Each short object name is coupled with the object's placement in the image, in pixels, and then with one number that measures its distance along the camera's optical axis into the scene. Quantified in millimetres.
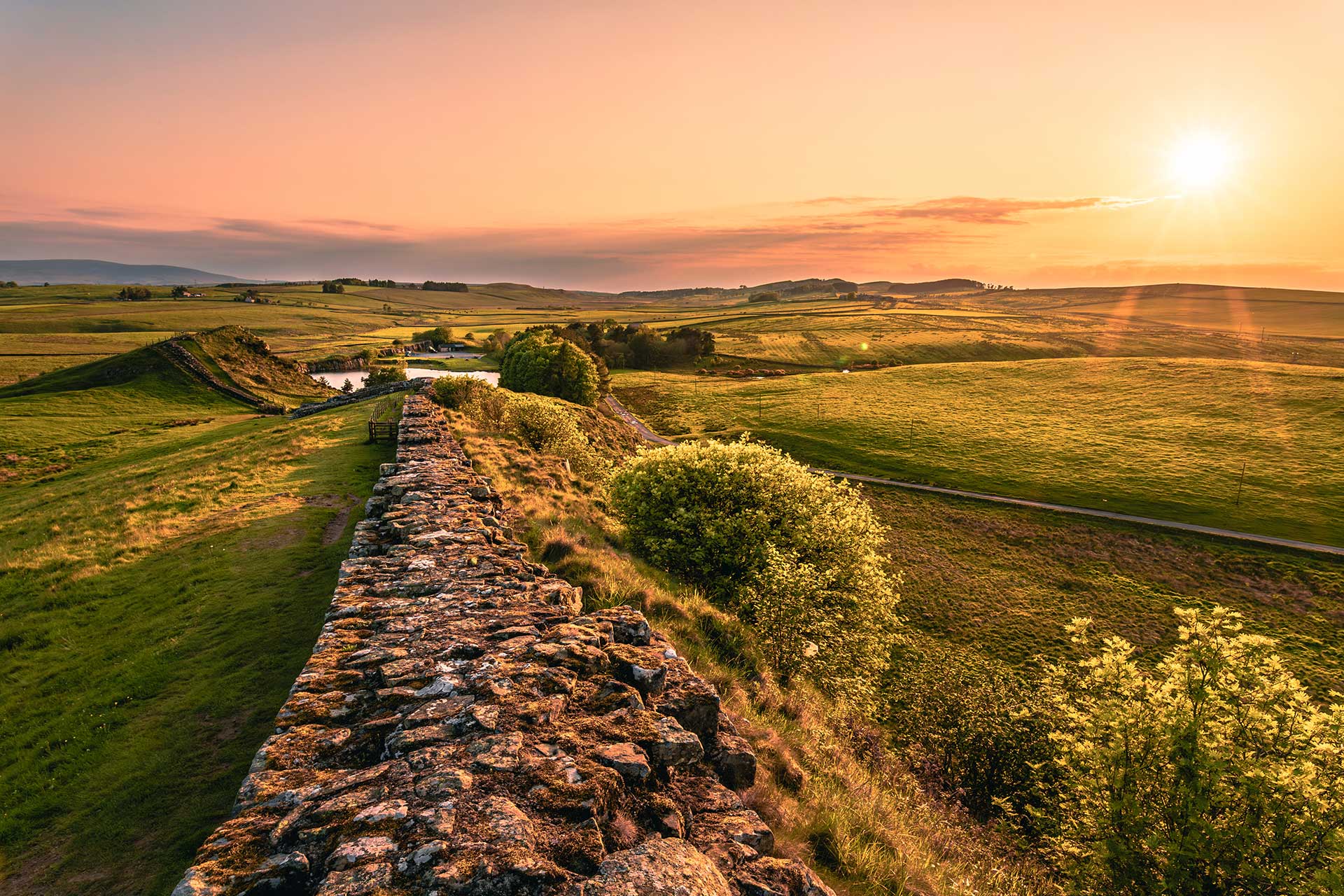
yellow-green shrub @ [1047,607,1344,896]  13766
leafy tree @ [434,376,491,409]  44062
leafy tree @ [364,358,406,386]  96000
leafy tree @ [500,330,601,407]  89250
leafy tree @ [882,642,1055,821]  22922
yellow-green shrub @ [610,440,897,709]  20938
